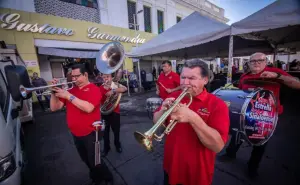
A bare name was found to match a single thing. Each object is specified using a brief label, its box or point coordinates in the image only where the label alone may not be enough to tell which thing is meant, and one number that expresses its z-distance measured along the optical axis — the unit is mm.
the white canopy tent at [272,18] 2844
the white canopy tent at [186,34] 3923
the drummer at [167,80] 3938
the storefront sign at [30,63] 8656
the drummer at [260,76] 2174
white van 1598
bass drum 2213
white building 9258
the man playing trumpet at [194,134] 1242
